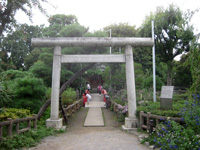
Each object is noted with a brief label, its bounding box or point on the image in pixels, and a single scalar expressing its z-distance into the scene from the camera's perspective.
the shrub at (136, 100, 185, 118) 6.30
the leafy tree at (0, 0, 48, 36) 5.63
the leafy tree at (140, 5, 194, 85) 19.05
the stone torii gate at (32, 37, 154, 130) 8.16
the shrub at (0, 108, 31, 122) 6.35
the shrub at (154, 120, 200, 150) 3.70
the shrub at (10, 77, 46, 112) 8.90
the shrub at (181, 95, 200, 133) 4.07
